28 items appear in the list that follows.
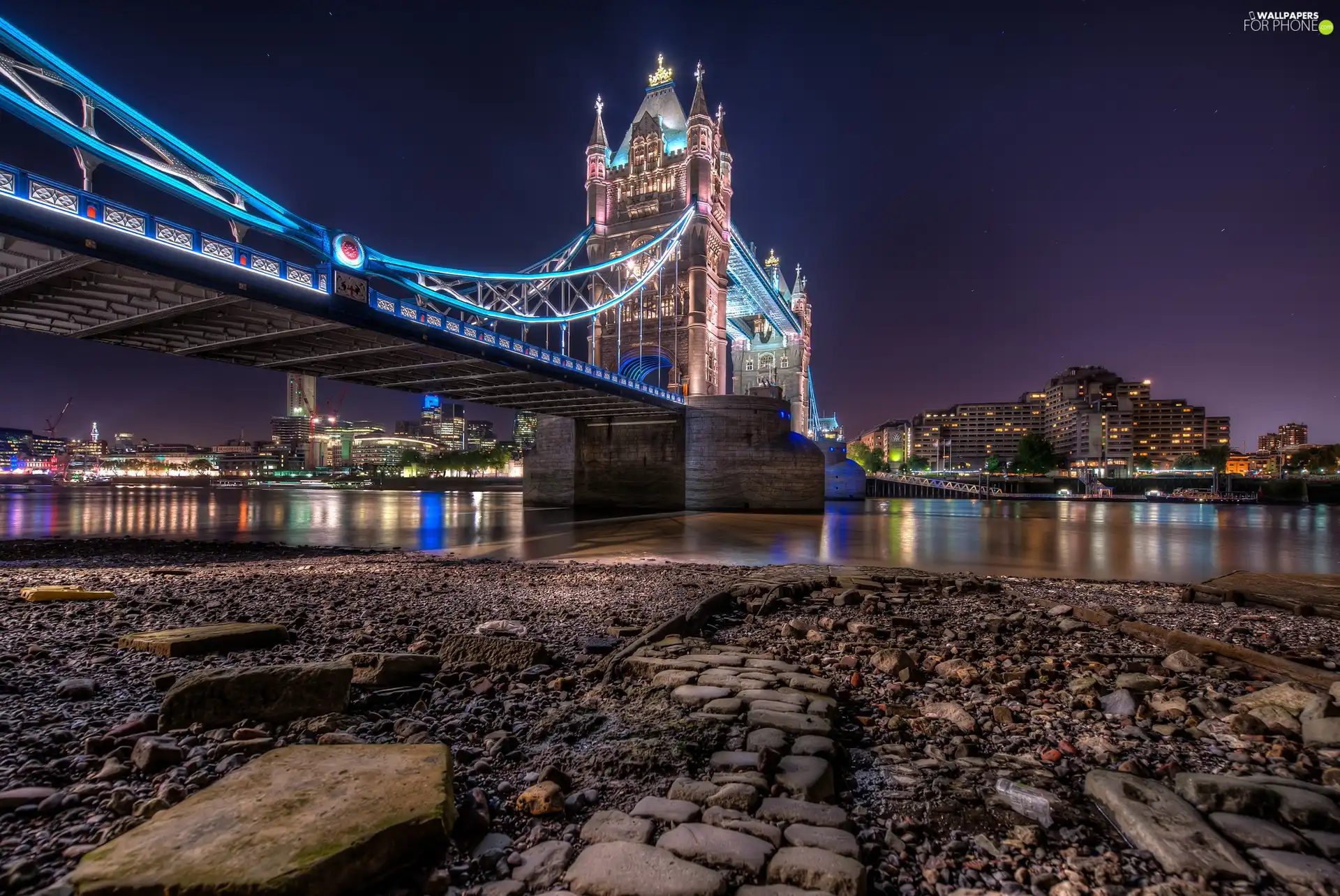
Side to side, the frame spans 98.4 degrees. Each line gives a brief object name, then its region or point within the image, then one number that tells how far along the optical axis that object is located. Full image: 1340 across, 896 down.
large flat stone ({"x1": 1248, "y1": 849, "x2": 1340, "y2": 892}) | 2.05
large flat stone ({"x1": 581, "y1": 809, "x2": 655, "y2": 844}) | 2.32
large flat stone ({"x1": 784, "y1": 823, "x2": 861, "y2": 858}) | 2.22
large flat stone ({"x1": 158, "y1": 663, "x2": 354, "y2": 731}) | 3.28
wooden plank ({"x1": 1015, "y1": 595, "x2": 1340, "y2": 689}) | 4.38
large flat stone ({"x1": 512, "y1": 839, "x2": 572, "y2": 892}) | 2.10
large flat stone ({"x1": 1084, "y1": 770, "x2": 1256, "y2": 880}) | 2.15
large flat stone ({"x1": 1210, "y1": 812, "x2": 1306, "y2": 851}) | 2.26
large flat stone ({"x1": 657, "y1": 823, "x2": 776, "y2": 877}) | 2.14
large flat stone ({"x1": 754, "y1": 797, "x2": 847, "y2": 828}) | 2.44
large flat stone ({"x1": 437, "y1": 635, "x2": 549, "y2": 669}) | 4.64
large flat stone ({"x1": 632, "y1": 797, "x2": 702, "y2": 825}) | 2.46
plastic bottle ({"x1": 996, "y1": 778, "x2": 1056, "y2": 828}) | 2.59
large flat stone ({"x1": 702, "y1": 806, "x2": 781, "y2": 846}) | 2.31
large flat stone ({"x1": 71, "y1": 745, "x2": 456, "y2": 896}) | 1.74
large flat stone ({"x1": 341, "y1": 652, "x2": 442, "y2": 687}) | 4.11
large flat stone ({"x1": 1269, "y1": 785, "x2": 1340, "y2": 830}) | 2.41
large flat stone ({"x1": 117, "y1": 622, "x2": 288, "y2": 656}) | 4.67
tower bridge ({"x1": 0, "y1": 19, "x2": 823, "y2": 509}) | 13.89
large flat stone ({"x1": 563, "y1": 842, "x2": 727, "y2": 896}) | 1.98
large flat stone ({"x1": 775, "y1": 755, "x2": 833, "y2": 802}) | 2.66
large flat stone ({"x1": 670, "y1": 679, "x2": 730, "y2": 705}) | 3.76
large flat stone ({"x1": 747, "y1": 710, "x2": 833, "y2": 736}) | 3.29
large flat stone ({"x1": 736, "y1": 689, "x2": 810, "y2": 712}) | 3.70
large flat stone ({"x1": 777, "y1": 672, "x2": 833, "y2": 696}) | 3.95
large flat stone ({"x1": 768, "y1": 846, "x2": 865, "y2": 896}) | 2.00
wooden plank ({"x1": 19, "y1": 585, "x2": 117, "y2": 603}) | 7.04
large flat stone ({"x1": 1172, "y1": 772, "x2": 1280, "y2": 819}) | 2.50
